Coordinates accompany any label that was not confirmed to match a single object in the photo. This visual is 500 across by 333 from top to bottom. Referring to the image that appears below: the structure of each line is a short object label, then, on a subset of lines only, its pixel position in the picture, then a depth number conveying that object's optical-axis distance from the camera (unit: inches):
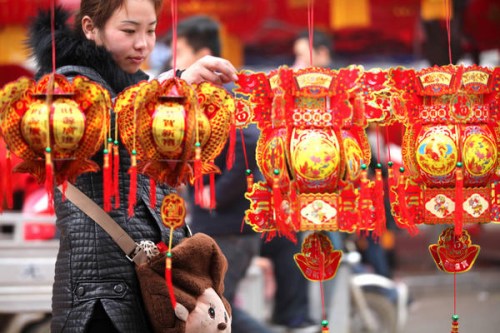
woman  252.7
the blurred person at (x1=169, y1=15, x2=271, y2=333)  408.8
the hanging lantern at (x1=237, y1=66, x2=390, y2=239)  255.9
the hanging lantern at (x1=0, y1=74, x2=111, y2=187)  239.8
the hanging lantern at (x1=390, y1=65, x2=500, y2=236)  265.1
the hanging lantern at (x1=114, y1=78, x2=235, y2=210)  243.9
